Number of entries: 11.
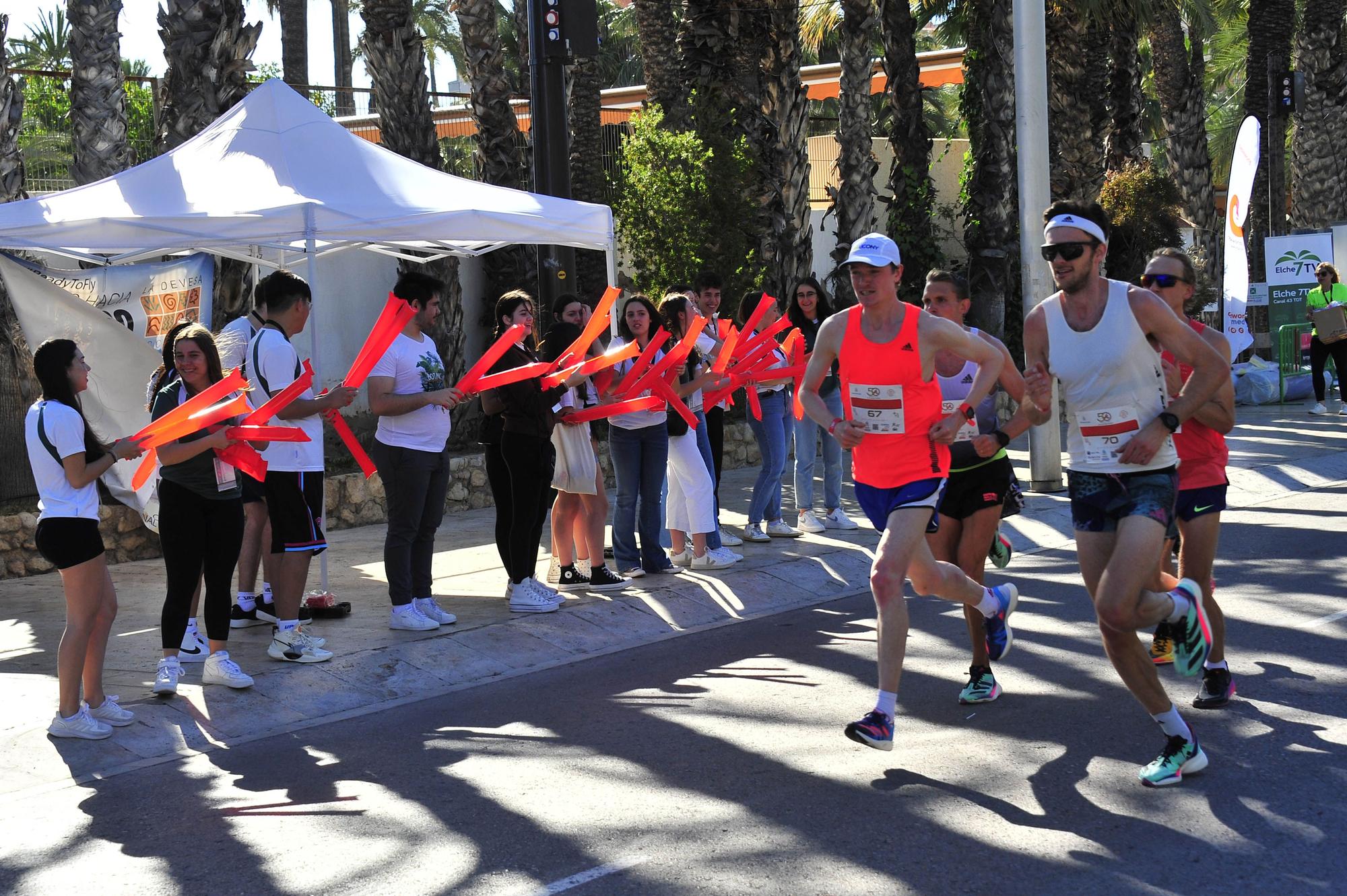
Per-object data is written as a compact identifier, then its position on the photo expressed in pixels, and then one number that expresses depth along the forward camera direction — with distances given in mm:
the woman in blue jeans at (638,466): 9453
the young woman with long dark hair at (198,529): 6797
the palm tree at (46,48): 42250
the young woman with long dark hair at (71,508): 6047
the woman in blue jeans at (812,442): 10867
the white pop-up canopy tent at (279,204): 8633
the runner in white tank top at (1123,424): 5121
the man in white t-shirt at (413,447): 7848
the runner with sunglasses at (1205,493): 6125
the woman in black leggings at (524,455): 8500
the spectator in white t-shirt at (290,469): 7441
